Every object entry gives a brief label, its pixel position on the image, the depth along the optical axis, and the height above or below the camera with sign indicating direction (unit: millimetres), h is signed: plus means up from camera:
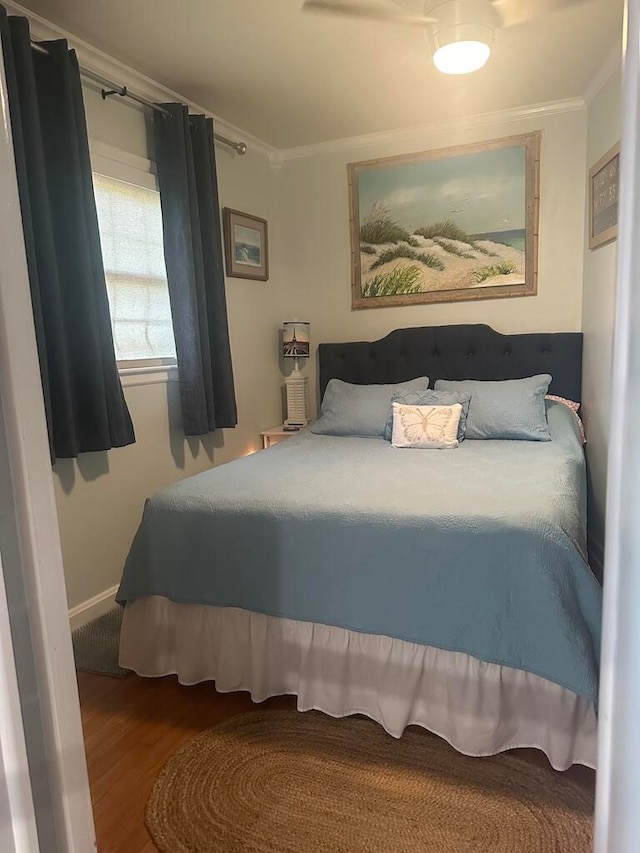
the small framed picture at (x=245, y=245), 3652 +593
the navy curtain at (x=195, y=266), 2975 +387
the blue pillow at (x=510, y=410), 3014 -428
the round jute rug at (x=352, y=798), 1534 -1280
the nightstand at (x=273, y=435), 3900 -630
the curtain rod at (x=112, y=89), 2320 +1147
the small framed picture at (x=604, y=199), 2738 +603
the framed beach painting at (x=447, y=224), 3551 +646
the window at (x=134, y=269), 2816 +368
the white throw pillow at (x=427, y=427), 2943 -475
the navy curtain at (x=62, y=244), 2180 +404
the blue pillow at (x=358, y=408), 3316 -420
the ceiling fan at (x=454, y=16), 2232 +1180
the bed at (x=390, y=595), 1700 -814
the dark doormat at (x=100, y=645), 2379 -1255
